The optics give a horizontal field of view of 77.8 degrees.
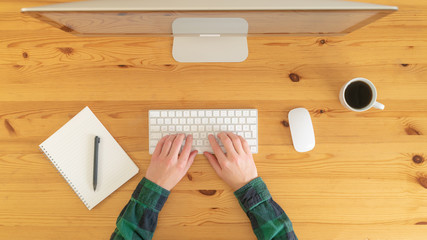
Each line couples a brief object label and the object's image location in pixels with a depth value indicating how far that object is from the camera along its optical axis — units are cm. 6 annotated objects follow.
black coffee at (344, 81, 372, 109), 71
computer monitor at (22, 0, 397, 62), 48
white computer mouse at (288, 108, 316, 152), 74
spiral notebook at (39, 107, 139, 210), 74
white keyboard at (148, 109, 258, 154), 74
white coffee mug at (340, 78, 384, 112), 68
